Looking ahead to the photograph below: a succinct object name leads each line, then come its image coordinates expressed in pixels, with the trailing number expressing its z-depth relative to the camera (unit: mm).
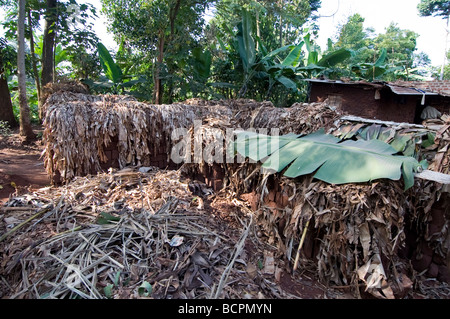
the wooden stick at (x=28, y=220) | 2877
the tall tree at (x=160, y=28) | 8798
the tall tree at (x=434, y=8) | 22422
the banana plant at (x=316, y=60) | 10359
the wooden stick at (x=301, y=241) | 2790
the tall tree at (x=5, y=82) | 8242
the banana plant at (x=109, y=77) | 8508
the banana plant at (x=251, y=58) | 9461
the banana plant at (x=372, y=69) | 11000
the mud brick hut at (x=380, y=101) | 8812
